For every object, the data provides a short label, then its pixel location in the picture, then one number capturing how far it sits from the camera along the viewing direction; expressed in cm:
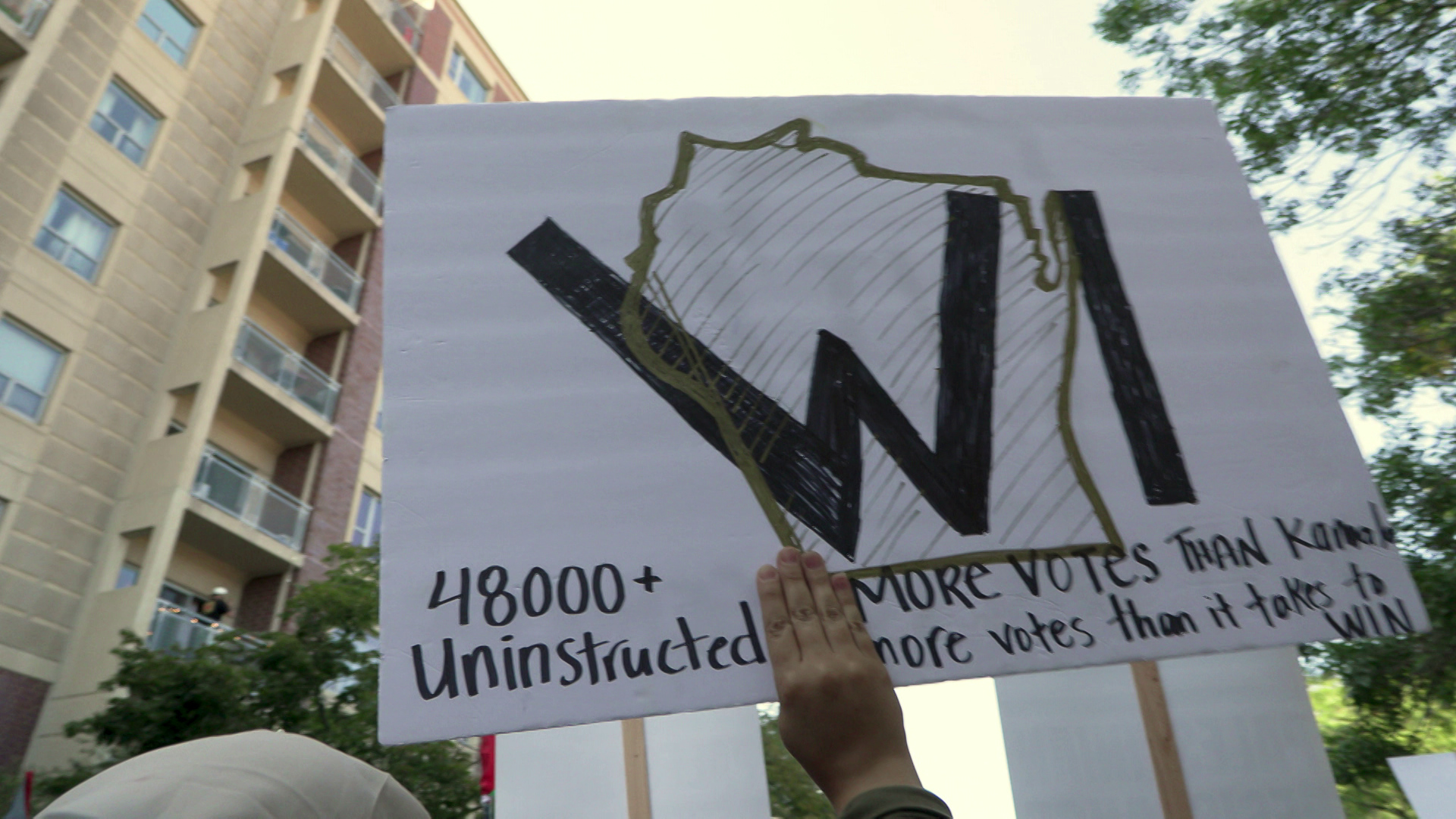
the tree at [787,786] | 743
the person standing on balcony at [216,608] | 1552
